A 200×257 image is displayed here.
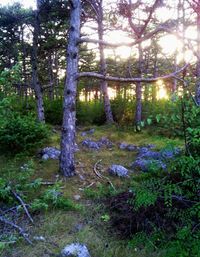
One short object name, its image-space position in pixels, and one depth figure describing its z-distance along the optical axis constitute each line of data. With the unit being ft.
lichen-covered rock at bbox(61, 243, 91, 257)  9.82
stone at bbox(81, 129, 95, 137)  29.74
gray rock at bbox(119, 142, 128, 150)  24.43
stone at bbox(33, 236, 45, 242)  10.88
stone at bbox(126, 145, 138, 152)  23.81
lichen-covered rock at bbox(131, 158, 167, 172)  18.23
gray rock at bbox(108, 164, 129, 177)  17.27
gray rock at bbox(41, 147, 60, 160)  20.23
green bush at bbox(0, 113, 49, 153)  20.31
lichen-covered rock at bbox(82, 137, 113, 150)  24.49
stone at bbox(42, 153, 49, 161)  20.06
